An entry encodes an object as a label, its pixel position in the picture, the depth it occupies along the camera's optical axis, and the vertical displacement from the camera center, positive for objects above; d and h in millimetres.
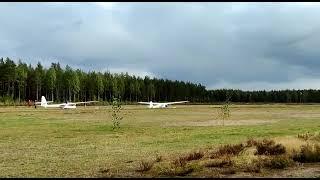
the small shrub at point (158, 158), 23938 -2451
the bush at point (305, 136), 27539 -1712
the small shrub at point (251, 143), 26747 -1965
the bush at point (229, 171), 20359 -2555
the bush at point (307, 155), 22922 -2202
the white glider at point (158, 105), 131725 -196
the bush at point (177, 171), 20312 -2563
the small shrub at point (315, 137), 26900 -1688
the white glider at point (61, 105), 116925 -151
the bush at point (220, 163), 21812 -2409
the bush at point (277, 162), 21266 -2343
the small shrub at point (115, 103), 54950 +138
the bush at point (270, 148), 24114 -2038
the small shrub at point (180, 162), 21894 -2431
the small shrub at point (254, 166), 20578 -2440
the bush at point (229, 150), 24391 -2184
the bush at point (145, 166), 21745 -2557
